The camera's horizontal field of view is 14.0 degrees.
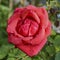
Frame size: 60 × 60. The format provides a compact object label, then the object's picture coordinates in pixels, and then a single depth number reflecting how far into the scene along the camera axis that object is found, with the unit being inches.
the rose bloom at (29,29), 19.4
